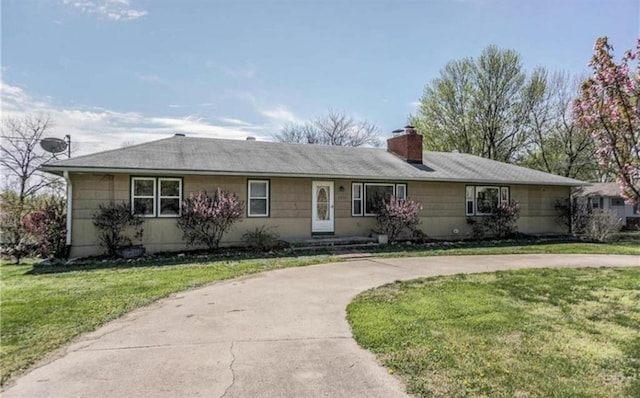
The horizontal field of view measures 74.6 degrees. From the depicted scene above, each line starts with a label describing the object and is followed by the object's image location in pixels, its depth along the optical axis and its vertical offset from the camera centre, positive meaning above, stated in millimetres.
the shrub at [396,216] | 14773 -122
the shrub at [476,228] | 16938 -642
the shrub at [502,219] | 16859 -286
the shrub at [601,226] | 17562 -632
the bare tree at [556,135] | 29609 +5603
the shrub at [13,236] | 11883 -617
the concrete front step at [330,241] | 13953 -968
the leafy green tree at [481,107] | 29453 +7642
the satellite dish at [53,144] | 15586 +2622
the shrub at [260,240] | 13188 -865
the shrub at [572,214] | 18609 -108
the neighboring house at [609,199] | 29603 +933
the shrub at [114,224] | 11758 -278
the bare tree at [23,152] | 23312 +3522
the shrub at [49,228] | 11844 -396
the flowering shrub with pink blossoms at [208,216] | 12344 -78
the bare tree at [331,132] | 39625 +7712
